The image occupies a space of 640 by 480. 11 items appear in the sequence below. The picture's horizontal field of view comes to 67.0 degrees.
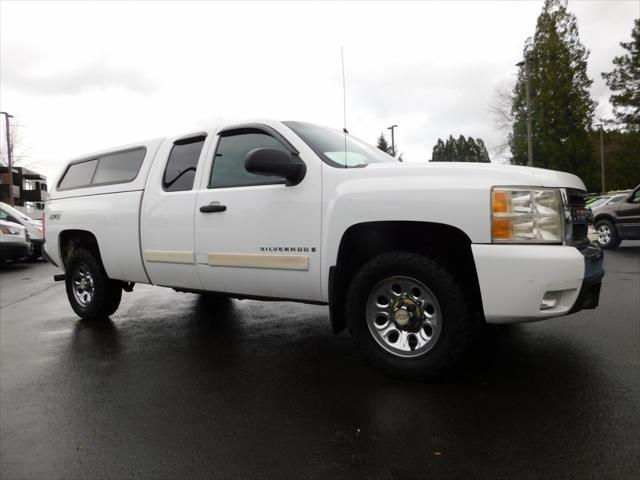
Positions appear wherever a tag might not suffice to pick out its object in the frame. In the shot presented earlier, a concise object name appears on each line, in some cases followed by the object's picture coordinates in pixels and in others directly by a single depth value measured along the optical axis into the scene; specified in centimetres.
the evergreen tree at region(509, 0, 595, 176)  3588
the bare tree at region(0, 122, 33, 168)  4791
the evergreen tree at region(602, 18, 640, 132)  3762
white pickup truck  295
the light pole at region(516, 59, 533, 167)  2348
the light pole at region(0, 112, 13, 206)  3945
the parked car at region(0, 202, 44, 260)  1265
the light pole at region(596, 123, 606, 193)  5076
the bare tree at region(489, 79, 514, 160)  3413
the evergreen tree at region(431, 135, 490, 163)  7669
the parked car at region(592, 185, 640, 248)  1233
